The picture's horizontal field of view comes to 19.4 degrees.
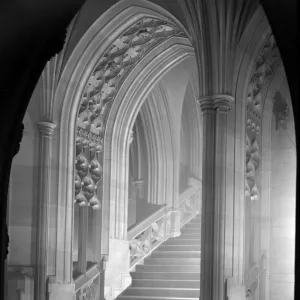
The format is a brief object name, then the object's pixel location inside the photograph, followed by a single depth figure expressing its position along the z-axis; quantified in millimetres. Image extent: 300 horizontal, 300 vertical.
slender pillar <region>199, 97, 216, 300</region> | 11594
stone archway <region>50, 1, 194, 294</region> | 14141
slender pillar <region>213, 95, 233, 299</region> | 11562
